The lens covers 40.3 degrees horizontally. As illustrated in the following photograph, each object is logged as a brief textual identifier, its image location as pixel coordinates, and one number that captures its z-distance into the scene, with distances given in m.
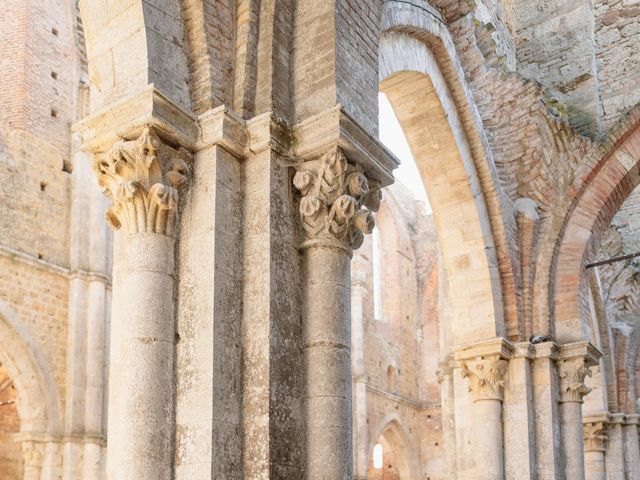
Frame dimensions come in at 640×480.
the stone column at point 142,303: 3.84
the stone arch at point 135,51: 4.27
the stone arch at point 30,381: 12.68
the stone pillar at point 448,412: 10.61
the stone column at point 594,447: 13.14
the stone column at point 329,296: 4.23
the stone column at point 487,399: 8.04
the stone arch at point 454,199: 7.86
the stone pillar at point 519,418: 8.03
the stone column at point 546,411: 8.12
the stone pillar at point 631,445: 13.51
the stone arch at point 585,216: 8.69
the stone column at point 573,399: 8.31
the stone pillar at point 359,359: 19.59
